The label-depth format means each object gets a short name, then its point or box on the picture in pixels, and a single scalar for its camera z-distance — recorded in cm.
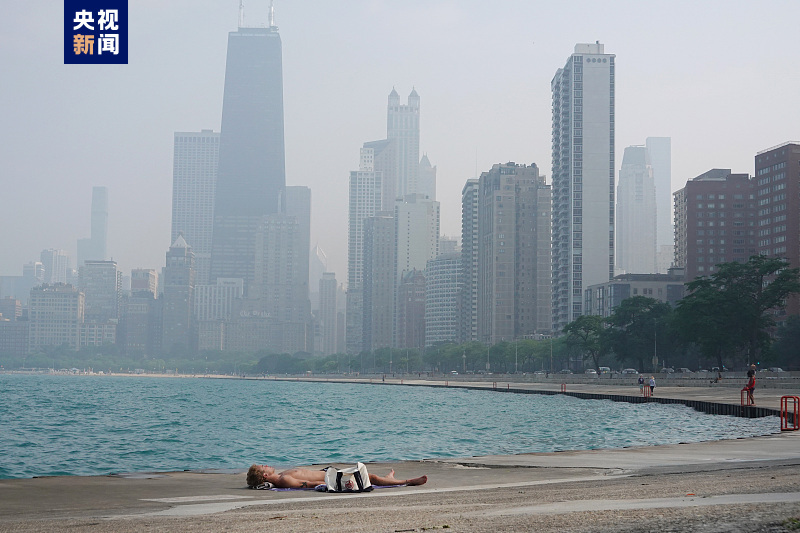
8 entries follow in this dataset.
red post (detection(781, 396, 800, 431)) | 3728
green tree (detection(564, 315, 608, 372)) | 18638
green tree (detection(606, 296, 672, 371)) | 16575
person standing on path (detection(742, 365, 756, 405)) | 5634
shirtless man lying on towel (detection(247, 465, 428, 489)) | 1956
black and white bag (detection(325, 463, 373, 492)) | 1881
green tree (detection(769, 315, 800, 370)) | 15588
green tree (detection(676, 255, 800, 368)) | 12794
